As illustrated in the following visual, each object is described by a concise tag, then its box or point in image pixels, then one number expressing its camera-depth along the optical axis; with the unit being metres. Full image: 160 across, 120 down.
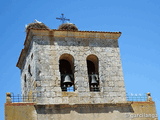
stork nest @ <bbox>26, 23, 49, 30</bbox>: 16.80
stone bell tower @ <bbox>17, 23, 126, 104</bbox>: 14.95
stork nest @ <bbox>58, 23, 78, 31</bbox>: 16.86
